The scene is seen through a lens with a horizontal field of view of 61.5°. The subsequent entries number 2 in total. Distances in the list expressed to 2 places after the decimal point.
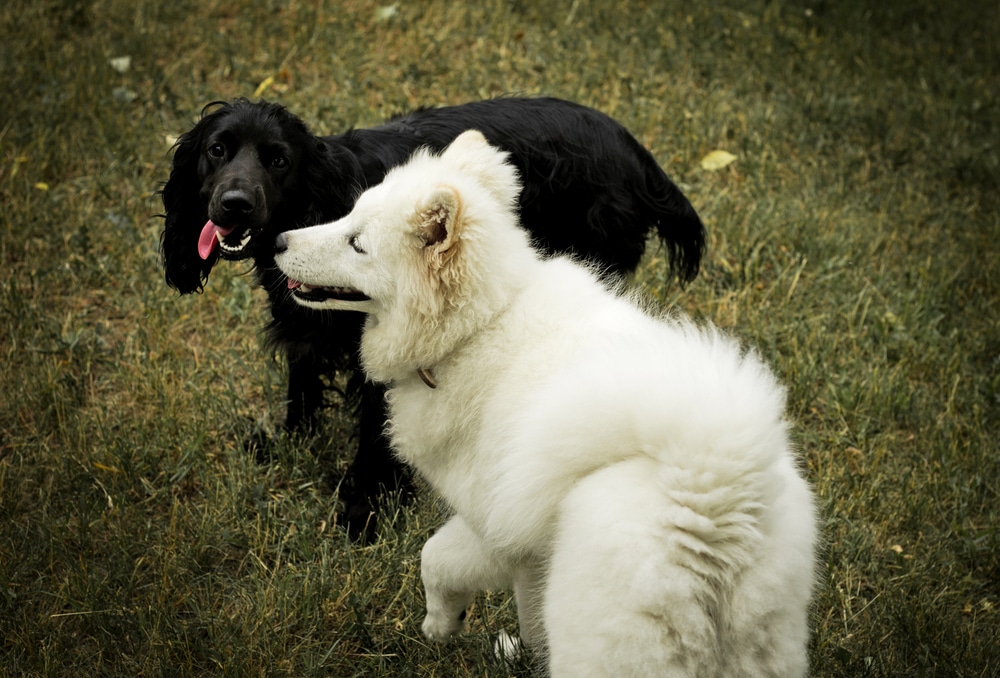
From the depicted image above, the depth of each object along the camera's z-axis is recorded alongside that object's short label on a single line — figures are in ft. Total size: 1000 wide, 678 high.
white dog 6.38
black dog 10.66
